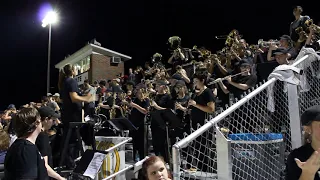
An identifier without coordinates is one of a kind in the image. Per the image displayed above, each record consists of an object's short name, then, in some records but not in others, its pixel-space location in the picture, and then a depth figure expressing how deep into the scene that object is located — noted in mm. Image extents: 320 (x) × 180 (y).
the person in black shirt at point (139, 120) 8320
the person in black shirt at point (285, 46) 7268
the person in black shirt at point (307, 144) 2633
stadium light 20934
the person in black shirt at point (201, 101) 6332
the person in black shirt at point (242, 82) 7078
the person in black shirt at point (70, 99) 6223
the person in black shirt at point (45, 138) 4957
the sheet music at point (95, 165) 5275
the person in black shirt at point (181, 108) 7770
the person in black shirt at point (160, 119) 7066
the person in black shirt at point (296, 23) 8891
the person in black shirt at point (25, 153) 3379
